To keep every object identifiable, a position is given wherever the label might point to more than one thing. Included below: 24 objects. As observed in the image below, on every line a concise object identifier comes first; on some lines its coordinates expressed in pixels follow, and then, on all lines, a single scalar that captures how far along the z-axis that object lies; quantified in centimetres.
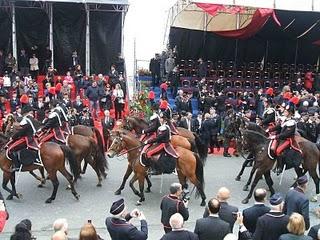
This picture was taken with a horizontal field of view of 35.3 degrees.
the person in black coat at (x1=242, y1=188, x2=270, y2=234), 696
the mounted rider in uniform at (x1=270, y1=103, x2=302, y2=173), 1168
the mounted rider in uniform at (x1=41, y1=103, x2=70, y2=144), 1212
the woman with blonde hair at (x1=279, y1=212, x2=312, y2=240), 586
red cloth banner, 2048
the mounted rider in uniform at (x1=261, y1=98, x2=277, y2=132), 1336
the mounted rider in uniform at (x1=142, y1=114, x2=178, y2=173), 1125
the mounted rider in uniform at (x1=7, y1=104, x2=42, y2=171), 1138
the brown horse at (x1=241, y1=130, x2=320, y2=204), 1202
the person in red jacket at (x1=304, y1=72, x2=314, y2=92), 2505
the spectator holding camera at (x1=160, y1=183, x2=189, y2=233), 747
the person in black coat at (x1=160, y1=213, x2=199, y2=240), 587
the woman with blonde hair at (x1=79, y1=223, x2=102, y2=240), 569
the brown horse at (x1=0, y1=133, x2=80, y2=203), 1162
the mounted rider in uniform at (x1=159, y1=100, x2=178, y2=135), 1352
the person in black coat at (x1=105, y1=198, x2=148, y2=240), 625
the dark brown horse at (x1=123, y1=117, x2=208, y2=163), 1326
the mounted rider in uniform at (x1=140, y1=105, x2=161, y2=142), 1170
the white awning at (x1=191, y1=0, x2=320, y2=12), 2073
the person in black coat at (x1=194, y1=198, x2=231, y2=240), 625
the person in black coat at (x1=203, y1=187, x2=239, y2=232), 696
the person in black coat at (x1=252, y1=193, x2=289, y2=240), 639
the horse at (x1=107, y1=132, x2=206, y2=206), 1151
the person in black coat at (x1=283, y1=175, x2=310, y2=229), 754
